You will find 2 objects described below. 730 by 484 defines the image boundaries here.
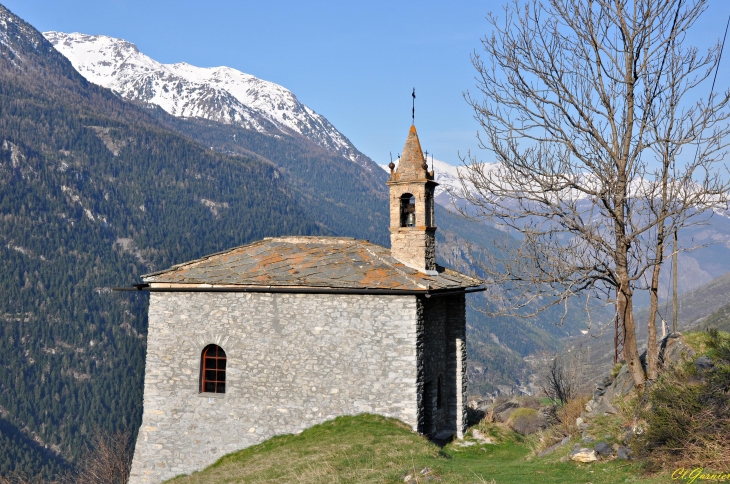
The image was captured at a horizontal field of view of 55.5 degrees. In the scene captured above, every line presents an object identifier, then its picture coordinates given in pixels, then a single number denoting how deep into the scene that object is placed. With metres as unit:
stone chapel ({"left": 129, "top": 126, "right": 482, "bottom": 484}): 20.14
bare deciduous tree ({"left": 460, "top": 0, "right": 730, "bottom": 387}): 15.36
